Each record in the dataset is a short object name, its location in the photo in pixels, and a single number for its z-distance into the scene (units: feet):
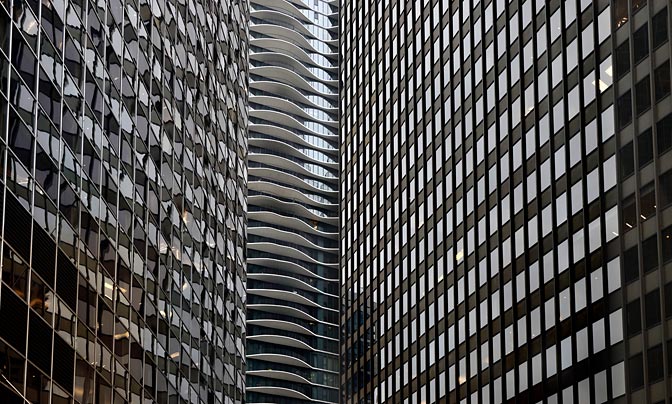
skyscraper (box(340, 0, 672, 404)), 179.93
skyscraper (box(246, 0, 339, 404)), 495.41
